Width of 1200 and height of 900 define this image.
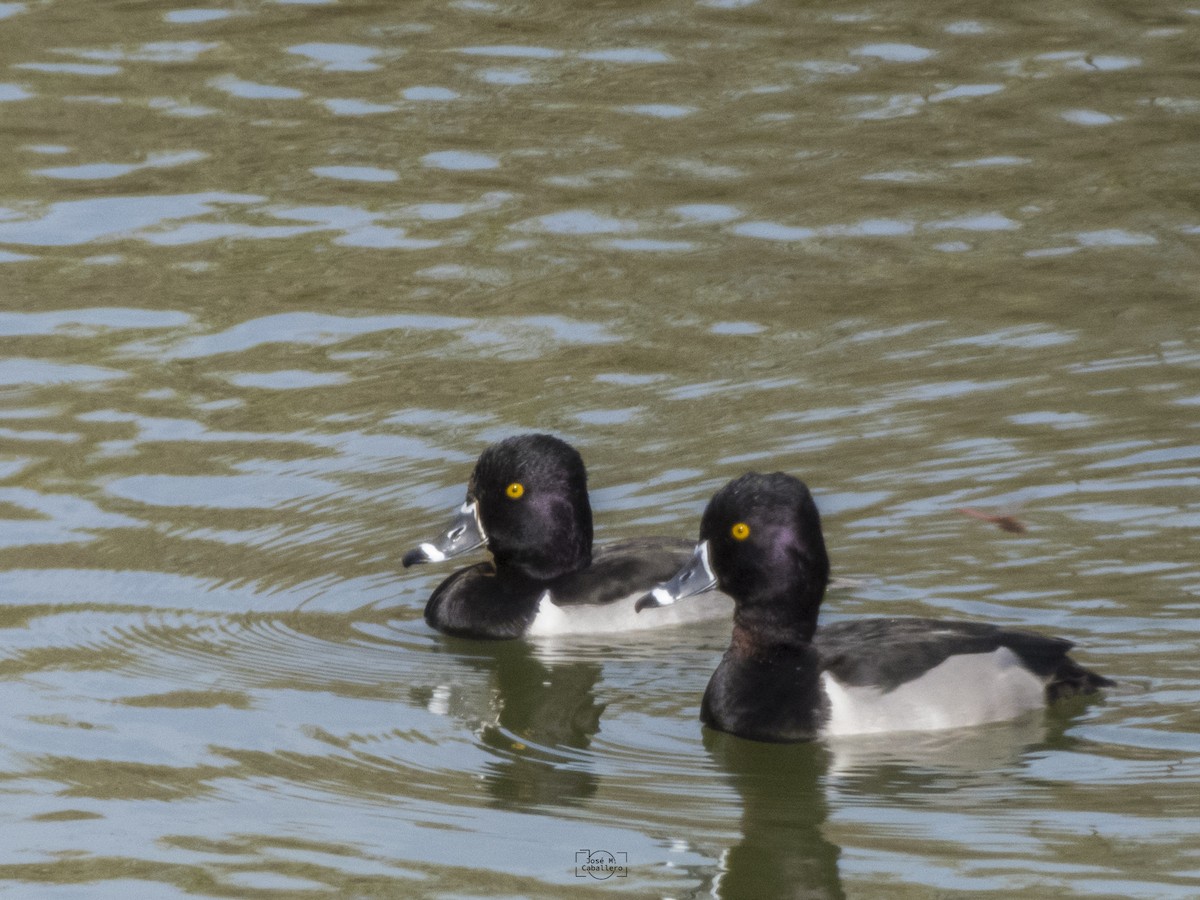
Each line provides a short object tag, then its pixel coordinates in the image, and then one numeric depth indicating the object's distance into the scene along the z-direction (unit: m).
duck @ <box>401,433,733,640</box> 18.87
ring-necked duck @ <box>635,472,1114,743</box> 15.97
